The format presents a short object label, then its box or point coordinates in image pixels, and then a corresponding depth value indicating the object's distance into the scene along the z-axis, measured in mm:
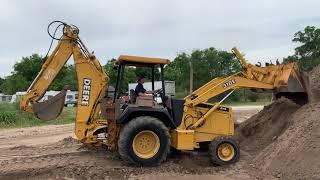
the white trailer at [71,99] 29309
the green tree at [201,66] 36577
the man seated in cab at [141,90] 6556
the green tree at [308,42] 35566
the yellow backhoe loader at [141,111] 6390
